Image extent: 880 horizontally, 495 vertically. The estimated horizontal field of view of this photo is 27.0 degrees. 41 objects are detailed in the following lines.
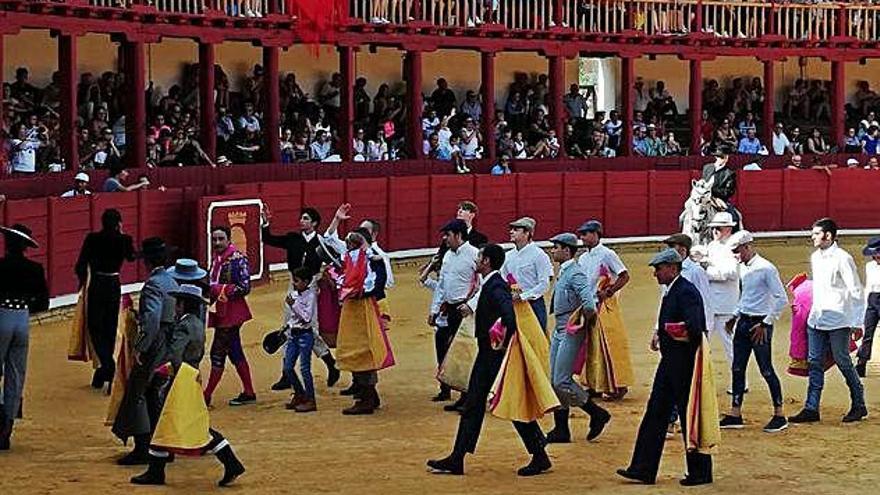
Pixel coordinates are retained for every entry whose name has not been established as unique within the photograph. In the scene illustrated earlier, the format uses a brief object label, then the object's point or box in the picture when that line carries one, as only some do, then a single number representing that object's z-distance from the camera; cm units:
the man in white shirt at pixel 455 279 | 1396
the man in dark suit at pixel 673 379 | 1114
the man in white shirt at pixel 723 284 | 1380
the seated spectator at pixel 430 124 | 3038
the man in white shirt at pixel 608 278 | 1375
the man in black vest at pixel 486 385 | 1141
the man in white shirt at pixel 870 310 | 1551
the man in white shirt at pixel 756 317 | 1295
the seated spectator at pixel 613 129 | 3356
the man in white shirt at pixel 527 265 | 1315
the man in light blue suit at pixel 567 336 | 1258
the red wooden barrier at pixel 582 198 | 3039
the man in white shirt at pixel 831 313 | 1309
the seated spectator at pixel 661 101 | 3581
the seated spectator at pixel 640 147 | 3347
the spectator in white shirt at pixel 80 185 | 2073
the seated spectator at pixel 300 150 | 2770
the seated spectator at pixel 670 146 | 3372
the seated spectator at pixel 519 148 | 3131
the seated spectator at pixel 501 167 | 2950
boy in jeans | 1385
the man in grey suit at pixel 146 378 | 1150
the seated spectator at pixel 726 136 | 3428
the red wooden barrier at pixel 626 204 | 3097
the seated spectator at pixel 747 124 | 3506
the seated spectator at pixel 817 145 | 3506
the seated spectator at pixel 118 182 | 2169
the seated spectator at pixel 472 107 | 3198
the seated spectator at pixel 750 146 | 3434
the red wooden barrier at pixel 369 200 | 2668
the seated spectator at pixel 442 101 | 3222
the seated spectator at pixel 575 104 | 3375
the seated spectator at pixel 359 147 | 2861
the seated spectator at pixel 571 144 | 3266
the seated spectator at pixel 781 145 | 3488
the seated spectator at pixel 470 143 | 3016
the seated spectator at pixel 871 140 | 3534
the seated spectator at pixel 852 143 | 3556
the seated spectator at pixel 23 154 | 2180
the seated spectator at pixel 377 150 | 2888
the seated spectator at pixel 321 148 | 2797
